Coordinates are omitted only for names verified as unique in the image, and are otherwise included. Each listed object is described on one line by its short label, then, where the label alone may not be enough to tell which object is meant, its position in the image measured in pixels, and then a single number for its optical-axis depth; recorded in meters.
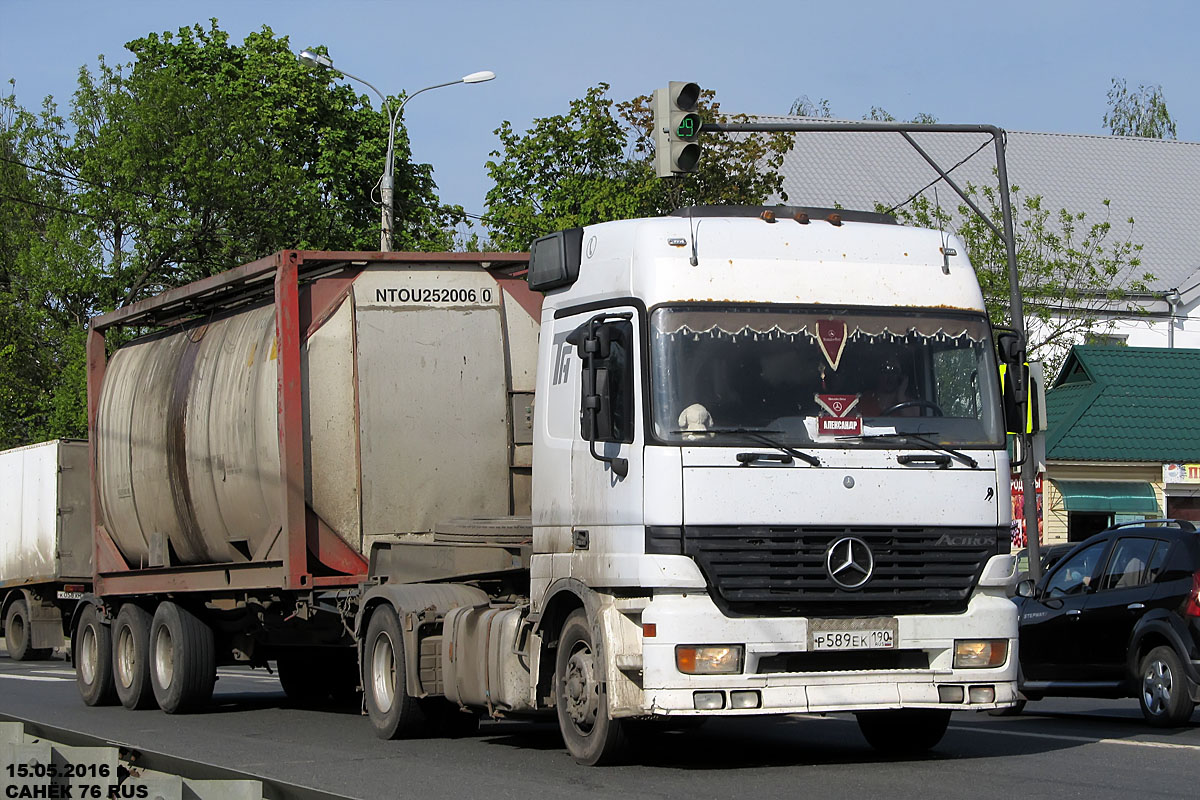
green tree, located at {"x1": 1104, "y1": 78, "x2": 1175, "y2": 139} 77.00
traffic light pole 19.00
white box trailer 26.84
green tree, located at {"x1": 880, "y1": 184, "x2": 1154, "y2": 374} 37.38
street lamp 29.23
